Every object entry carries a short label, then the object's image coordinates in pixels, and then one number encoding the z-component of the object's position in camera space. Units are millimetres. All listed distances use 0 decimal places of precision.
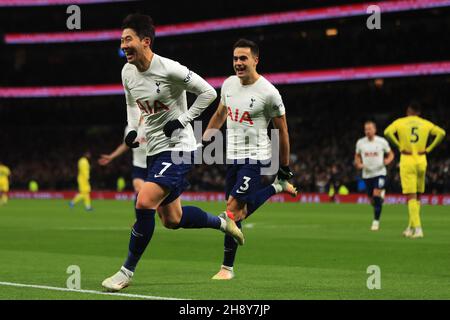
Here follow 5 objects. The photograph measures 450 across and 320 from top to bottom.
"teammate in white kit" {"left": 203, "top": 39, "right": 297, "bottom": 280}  10672
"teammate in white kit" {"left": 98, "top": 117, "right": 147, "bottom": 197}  17000
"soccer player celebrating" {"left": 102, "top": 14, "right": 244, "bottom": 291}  9188
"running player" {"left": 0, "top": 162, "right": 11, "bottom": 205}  39750
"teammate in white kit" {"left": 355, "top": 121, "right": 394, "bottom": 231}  20766
